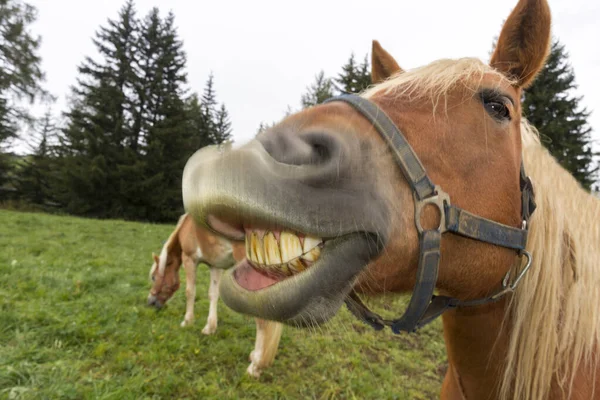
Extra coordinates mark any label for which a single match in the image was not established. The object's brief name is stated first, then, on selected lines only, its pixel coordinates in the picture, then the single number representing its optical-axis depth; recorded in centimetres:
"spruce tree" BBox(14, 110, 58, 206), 2709
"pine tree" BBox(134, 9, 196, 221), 2381
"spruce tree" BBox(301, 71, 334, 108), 2912
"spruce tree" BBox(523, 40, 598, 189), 1549
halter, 112
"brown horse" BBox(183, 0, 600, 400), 97
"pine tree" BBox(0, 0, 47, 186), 1845
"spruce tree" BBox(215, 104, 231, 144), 3703
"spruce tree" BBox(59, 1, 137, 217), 2364
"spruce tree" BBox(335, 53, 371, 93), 2368
